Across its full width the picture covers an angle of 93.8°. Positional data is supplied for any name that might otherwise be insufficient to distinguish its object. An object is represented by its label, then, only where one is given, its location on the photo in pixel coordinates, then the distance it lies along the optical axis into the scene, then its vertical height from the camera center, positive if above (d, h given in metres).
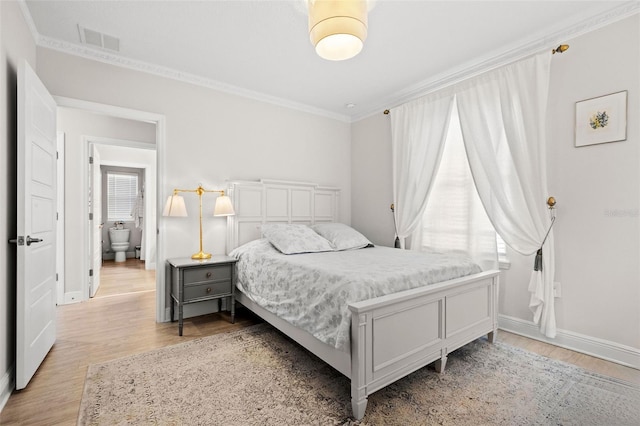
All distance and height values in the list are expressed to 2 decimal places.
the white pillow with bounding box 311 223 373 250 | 3.46 -0.27
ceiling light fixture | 1.62 +1.07
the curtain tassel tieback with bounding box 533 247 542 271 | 2.58 -0.41
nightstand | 2.86 -0.67
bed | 1.70 -0.79
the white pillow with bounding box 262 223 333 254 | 3.07 -0.27
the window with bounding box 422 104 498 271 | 3.10 +0.00
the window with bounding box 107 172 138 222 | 7.24 +0.45
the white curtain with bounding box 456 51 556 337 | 2.59 +0.54
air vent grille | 2.59 +1.56
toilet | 6.88 -0.68
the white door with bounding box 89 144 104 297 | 4.03 -0.15
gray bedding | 1.86 -0.48
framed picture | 2.29 +0.75
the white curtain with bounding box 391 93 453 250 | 3.41 +0.75
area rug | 1.69 -1.15
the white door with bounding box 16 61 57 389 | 1.89 -0.09
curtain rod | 2.48 +1.39
